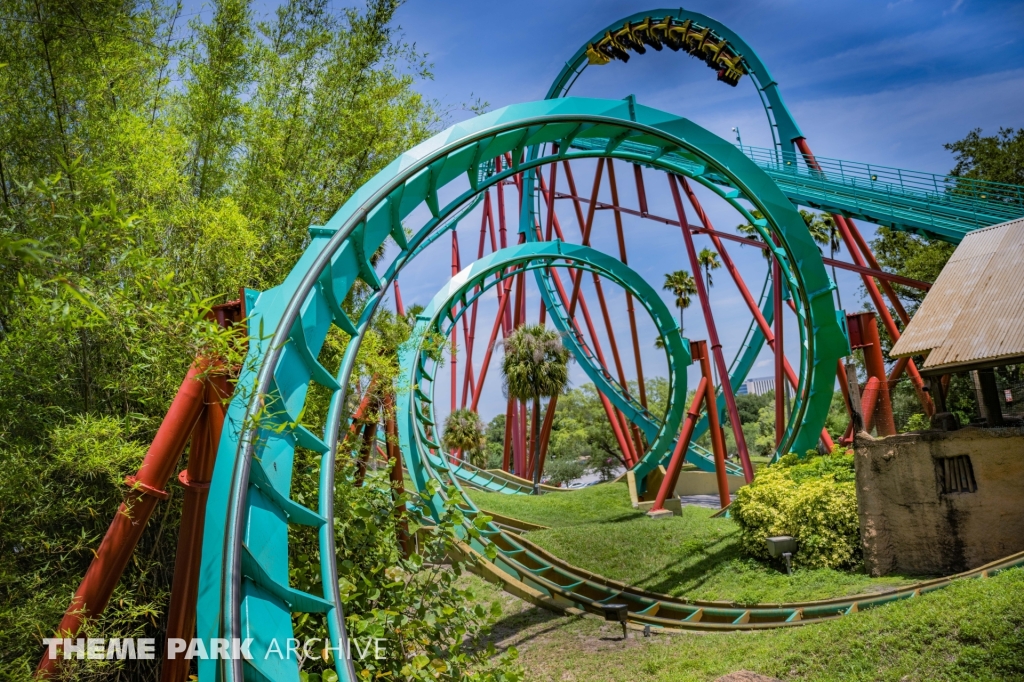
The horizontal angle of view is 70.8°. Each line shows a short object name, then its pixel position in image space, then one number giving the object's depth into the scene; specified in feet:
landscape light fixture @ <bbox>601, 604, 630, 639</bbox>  25.51
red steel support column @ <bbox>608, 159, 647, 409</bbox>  55.72
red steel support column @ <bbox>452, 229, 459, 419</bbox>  68.84
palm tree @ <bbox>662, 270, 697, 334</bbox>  107.76
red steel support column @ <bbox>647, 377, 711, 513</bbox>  42.96
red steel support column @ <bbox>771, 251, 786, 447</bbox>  44.06
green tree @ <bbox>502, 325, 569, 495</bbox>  61.82
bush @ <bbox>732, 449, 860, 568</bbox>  27.32
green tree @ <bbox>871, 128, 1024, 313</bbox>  64.59
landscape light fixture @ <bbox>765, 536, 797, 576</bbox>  28.02
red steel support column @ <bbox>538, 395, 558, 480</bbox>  62.59
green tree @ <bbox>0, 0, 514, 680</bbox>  11.69
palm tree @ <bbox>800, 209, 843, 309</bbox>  83.76
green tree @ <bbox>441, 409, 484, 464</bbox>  75.46
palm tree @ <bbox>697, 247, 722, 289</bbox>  106.63
